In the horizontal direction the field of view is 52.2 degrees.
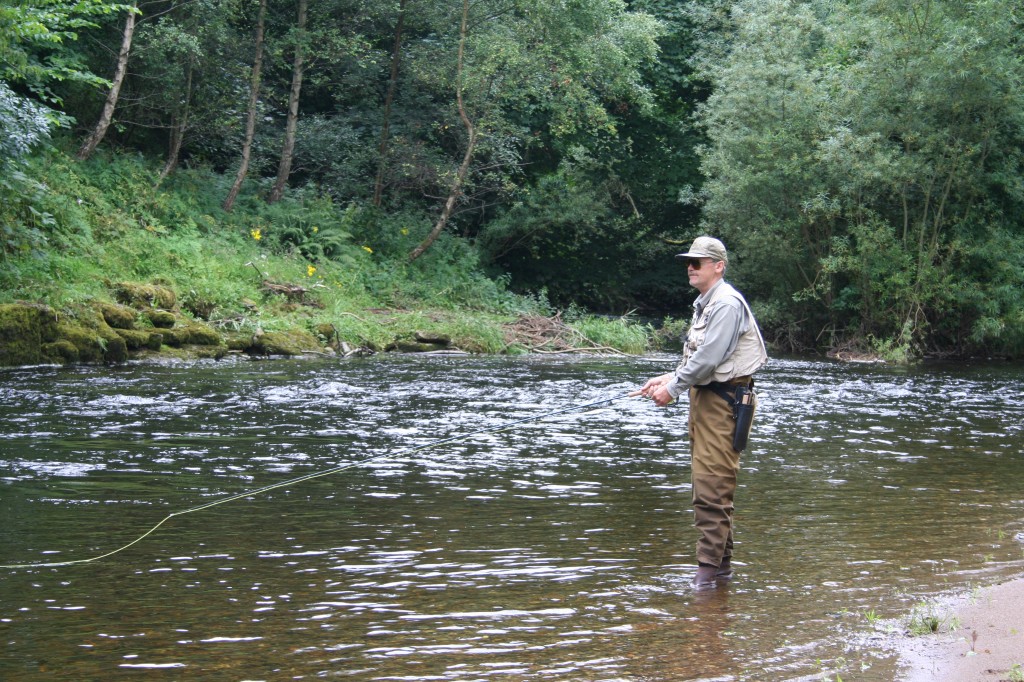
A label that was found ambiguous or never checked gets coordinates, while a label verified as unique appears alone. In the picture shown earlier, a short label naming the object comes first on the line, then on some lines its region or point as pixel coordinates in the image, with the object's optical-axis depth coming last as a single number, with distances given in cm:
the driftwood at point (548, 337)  2169
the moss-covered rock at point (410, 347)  2008
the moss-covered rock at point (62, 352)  1488
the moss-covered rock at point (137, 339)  1609
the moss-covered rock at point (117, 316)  1625
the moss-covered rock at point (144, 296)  1730
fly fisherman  548
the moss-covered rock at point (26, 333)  1443
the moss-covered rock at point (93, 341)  1518
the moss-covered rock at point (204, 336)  1711
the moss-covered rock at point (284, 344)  1762
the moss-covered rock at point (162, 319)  1703
